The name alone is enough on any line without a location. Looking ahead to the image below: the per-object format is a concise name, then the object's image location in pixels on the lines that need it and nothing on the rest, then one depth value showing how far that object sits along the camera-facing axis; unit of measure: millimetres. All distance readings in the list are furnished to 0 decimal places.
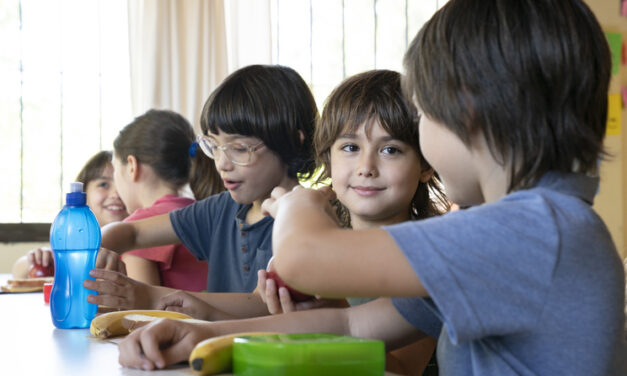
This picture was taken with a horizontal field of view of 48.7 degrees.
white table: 800
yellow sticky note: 4062
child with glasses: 1680
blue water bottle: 1192
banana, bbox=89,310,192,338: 1020
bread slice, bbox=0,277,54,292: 1888
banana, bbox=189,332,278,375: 728
